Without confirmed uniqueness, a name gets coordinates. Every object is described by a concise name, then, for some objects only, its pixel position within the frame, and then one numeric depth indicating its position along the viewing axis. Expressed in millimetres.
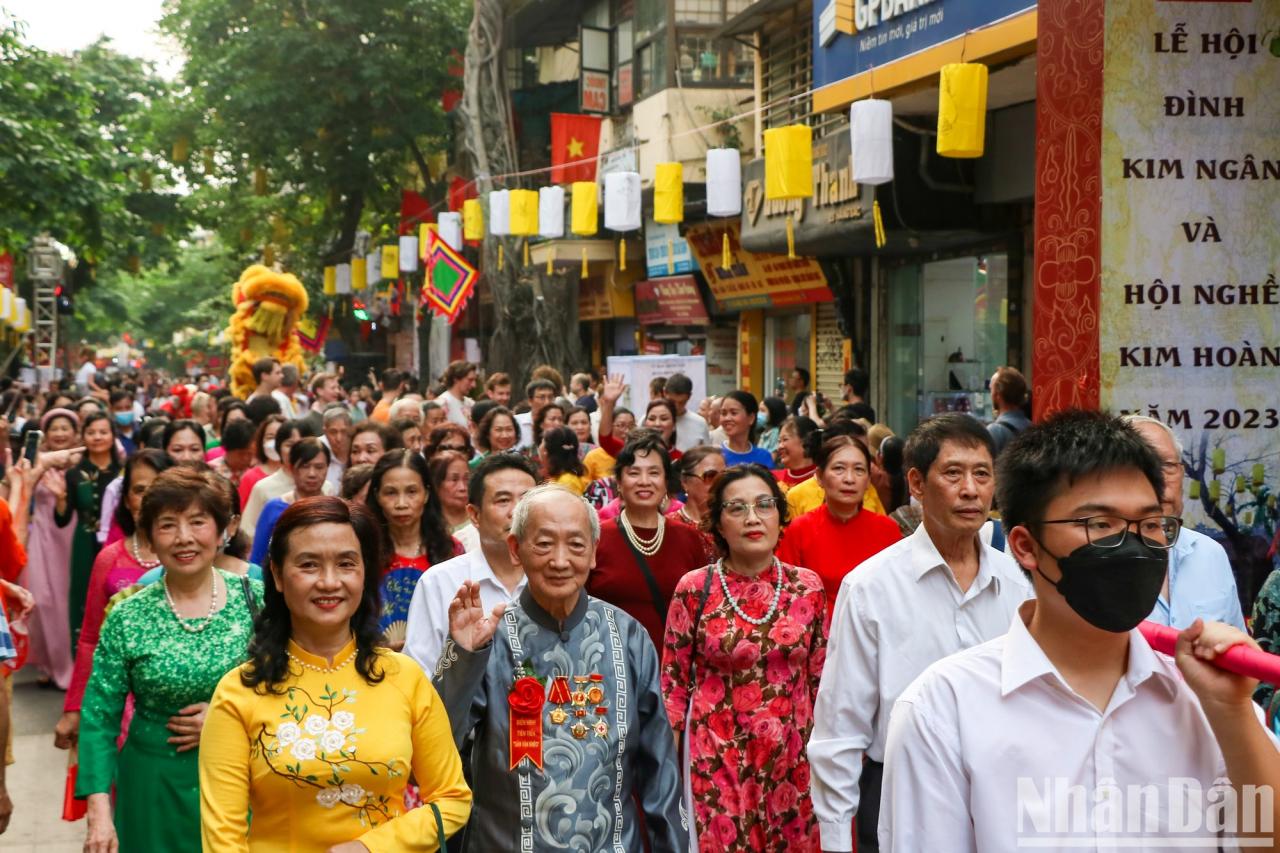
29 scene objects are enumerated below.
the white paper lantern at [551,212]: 20062
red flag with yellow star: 22922
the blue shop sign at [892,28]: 11281
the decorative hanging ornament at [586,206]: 19328
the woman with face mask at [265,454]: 8641
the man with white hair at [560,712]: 3602
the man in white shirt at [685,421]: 10930
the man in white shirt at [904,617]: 4016
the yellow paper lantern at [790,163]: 13773
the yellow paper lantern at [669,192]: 16812
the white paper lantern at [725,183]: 16297
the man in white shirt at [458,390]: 12969
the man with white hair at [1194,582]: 4176
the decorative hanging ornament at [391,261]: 28375
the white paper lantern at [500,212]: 21188
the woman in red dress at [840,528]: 6016
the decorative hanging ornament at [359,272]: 30141
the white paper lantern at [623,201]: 18469
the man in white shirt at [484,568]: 4852
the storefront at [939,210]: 11625
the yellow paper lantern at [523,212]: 20609
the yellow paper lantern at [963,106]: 10648
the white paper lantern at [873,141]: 12117
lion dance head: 17484
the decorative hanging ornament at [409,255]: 27234
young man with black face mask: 2219
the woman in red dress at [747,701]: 4969
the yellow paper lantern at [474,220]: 22766
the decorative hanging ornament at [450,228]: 23922
